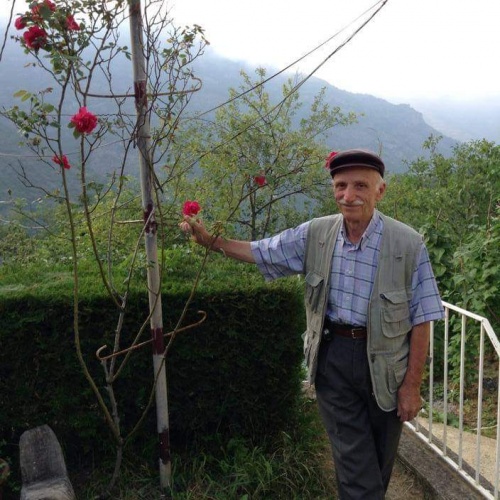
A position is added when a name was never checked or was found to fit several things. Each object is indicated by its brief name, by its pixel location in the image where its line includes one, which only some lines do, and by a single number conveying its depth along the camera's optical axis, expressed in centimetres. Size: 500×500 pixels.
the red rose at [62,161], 208
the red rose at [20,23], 194
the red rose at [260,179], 242
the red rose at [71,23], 198
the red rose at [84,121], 190
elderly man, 209
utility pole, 221
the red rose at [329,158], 213
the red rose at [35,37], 195
